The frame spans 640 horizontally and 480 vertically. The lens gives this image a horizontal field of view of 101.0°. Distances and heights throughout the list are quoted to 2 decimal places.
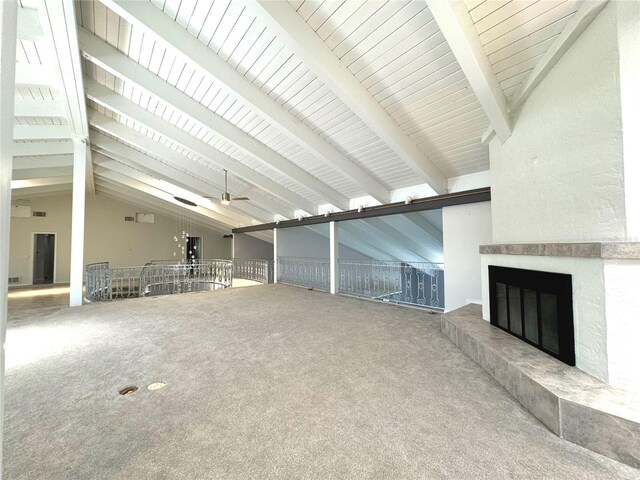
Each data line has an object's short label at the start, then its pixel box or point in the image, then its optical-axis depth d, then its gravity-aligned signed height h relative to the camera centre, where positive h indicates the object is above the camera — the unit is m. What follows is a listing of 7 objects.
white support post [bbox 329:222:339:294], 7.19 -0.24
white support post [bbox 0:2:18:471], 0.89 +0.45
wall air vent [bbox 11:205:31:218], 8.90 +1.38
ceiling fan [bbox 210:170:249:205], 6.24 +1.20
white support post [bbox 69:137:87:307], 5.45 +0.85
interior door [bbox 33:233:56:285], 9.68 -0.26
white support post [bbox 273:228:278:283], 9.55 -0.40
